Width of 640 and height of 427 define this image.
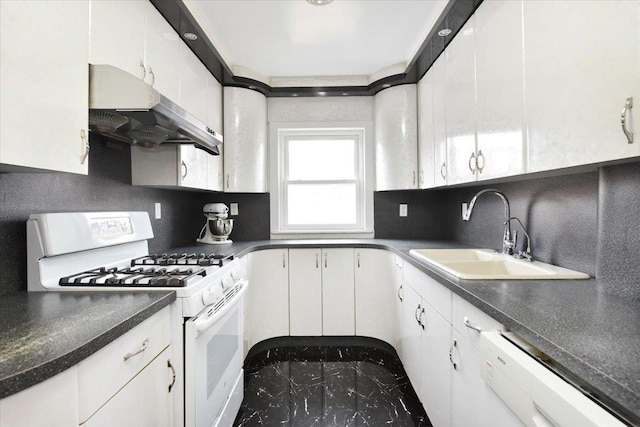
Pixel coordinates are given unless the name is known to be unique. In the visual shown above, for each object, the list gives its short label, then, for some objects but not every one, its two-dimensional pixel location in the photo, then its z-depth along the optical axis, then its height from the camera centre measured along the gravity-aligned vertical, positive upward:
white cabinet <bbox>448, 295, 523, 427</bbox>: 0.86 -0.54
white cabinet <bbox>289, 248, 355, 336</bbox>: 2.61 -0.65
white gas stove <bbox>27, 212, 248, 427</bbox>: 1.17 -0.26
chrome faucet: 1.75 -0.11
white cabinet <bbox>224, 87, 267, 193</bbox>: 2.71 +0.66
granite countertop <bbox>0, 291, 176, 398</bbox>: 0.60 -0.29
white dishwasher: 0.54 -0.35
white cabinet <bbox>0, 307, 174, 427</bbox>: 0.60 -0.42
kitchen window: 3.06 +0.32
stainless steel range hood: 1.15 +0.43
